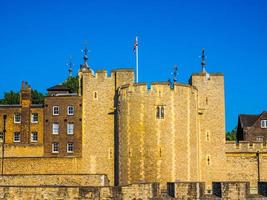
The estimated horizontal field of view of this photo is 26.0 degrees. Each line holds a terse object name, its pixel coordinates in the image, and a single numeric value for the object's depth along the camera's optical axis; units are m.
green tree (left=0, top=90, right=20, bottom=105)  64.62
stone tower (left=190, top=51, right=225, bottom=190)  46.62
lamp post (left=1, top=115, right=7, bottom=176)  46.18
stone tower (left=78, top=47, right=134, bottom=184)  47.12
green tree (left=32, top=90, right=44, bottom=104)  62.80
